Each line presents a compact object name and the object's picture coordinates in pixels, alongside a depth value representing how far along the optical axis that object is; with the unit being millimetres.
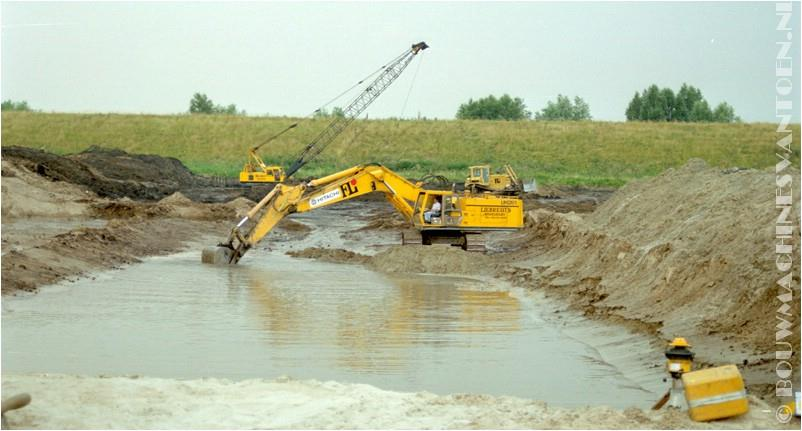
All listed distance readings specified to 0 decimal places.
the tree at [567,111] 152375
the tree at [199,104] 141750
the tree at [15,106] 132125
